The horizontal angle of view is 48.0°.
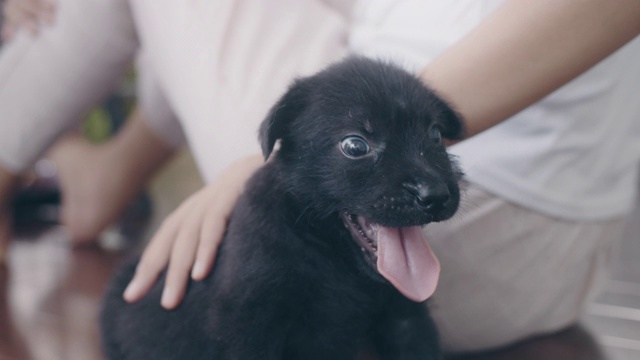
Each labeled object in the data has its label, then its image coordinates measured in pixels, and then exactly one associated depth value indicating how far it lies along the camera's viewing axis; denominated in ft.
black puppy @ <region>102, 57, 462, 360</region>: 1.99
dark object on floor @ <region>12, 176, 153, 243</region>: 4.88
